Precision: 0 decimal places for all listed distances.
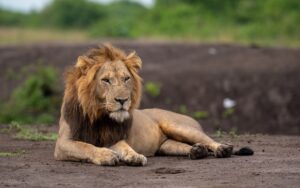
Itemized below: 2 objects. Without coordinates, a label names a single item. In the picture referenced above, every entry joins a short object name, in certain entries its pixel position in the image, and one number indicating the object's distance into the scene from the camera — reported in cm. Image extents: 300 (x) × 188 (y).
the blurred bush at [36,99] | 2798
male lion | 1357
